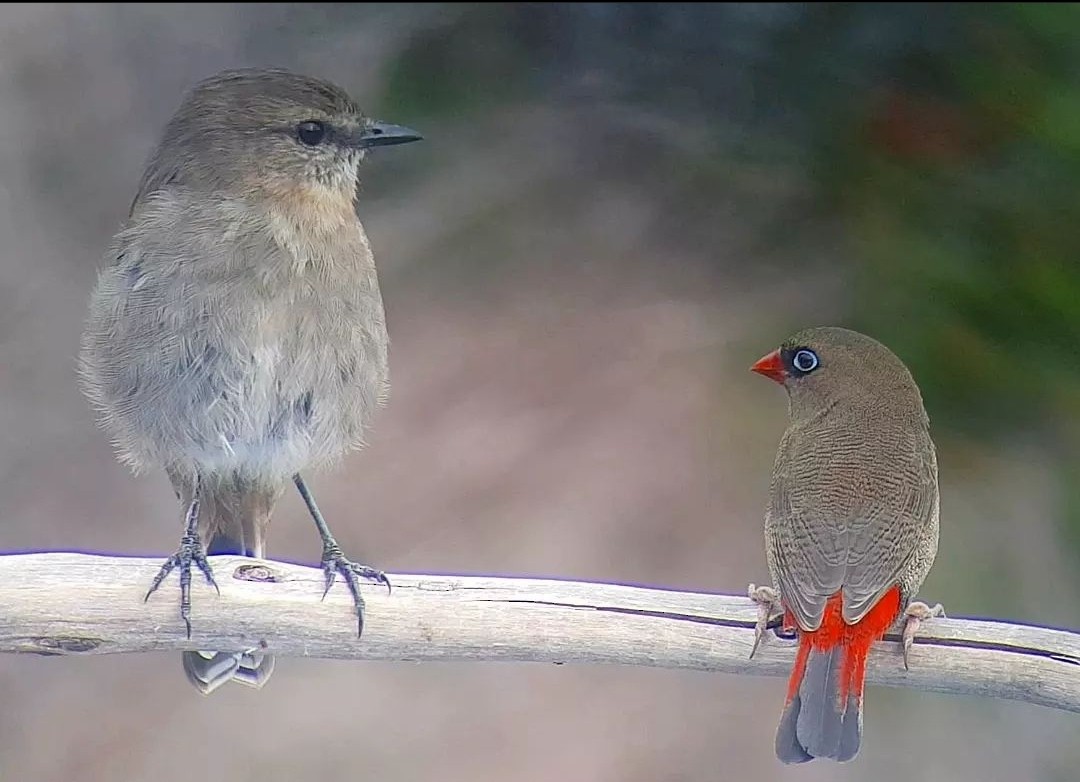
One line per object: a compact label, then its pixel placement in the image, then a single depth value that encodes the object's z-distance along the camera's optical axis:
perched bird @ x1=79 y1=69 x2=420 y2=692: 5.11
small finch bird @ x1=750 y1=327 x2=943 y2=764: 5.03
